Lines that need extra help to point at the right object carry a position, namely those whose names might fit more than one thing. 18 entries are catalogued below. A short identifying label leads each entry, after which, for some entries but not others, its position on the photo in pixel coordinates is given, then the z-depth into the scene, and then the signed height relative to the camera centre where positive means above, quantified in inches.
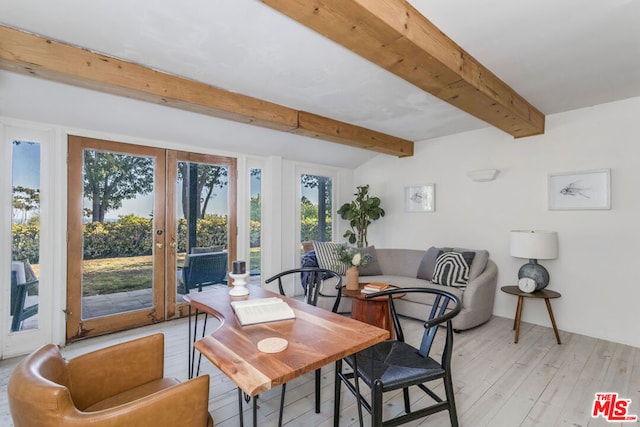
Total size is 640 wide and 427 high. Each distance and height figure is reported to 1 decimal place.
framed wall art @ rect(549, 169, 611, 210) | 128.6 +10.5
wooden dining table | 43.4 -21.4
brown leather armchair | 38.6 -25.5
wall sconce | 157.3 +20.3
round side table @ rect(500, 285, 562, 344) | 125.0 -31.9
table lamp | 128.3 -14.8
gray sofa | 137.8 -32.8
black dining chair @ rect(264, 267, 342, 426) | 82.1 -22.7
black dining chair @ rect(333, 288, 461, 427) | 59.7 -31.6
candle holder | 83.3 -18.8
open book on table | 63.8 -20.2
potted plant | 202.8 +1.4
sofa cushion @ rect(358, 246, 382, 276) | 176.9 -28.7
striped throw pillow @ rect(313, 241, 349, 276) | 173.0 -22.8
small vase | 127.4 -26.0
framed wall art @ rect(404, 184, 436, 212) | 186.2 +10.5
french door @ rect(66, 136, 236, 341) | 127.5 -5.3
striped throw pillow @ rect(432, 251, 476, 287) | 147.6 -25.4
